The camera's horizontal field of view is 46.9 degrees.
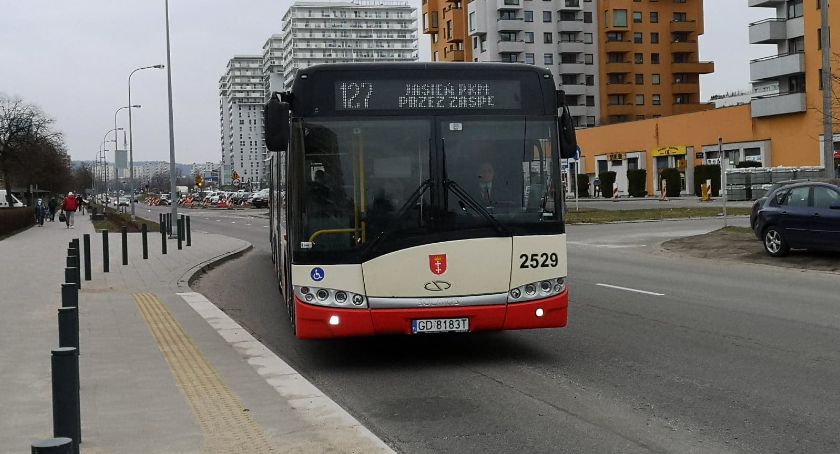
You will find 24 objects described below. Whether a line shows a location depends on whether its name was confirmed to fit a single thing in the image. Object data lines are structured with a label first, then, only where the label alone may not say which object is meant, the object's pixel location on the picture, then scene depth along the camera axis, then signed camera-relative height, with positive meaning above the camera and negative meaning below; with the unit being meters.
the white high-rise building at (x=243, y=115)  181.50 +18.54
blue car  18.20 -0.40
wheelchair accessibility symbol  8.19 -0.53
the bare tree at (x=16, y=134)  80.38 +7.18
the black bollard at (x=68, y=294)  7.95 -0.62
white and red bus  8.17 +0.03
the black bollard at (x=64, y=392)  4.88 -0.88
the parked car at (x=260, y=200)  80.25 +1.06
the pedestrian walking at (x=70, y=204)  46.19 +0.67
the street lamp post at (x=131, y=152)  61.83 +4.15
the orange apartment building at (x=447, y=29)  104.88 +19.91
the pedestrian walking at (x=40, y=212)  55.56 +0.39
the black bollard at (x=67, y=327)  6.14 -0.69
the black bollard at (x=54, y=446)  3.35 -0.80
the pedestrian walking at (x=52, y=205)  66.04 +0.92
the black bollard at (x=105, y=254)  19.40 -0.75
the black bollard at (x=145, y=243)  22.56 -0.64
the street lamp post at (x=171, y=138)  34.38 +2.82
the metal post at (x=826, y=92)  23.84 +2.63
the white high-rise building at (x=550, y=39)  100.38 +17.66
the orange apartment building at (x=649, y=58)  101.50 +15.30
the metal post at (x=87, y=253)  17.56 -0.65
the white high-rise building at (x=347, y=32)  175.25 +33.12
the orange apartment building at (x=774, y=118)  56.78 +5.33
